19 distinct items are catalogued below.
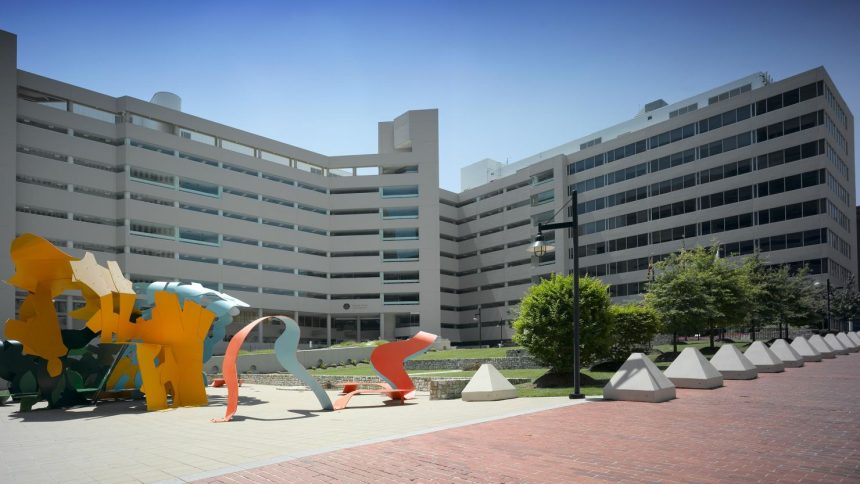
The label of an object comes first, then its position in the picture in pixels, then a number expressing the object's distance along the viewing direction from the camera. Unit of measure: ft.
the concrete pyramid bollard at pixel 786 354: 86.94
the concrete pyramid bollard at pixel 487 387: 60.85
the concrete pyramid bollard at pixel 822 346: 105.19
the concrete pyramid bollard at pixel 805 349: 97.25
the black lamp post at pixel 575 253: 55.57
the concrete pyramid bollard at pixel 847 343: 124.35
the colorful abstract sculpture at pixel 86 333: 64.18
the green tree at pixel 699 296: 106.42
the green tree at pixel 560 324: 77.25
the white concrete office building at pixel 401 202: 193.16
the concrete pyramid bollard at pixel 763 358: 78.84
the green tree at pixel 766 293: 127.85
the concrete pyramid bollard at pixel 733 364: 70.18
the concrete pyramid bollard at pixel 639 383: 51.62
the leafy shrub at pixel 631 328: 97.25
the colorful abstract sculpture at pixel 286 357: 56.24
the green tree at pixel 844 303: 180.45
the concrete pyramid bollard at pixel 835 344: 115.61
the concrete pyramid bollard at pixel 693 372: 61.11
